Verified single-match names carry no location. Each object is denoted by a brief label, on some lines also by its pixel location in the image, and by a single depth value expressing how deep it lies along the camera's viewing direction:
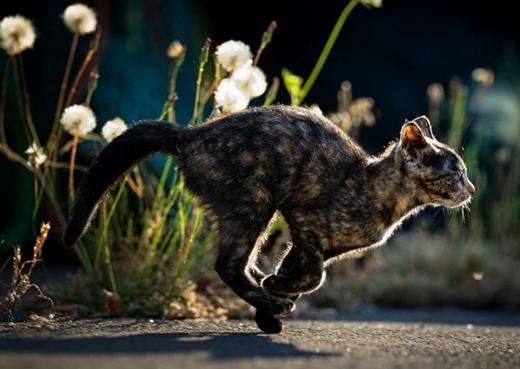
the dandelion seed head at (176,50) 4.82
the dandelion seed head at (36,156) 4.40
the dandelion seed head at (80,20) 4.77
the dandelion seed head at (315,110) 4.43
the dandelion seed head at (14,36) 4.66
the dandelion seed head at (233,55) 4.52
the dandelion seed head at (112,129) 4.54
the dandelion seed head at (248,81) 4.50
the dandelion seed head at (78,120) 4.54
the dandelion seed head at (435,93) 7.34
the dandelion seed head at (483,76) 7.17
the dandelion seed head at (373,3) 5.01
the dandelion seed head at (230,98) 4.44
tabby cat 3.88
